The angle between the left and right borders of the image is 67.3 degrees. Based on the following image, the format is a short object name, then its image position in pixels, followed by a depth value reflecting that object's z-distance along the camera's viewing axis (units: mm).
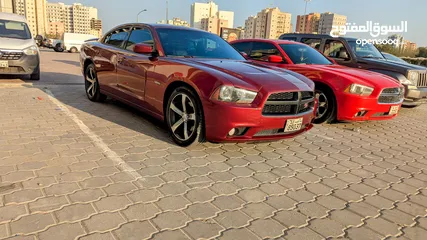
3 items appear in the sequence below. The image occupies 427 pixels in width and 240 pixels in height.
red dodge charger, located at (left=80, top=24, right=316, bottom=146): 3492
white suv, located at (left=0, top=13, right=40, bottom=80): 7985
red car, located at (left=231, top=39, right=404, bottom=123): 5277
